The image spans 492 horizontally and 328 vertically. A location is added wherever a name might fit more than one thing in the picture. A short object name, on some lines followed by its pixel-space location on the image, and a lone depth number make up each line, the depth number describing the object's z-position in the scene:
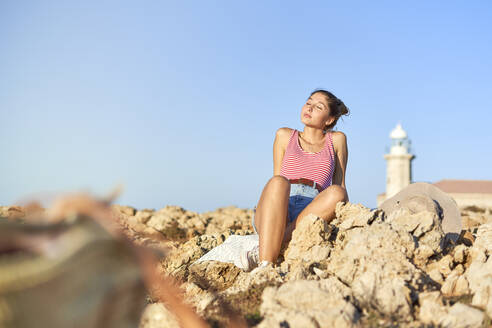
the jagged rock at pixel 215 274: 4.12
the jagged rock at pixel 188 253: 4.58
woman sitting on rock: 3.87
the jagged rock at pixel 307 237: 3.76
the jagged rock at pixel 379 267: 2.38
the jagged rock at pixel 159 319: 2.16
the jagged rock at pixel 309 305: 2.08
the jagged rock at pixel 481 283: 2.59
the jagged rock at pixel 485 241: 3.78
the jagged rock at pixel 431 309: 2.35
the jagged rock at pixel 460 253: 3.55
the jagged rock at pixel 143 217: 10.74
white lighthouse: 34.78
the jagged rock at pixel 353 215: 3.73
